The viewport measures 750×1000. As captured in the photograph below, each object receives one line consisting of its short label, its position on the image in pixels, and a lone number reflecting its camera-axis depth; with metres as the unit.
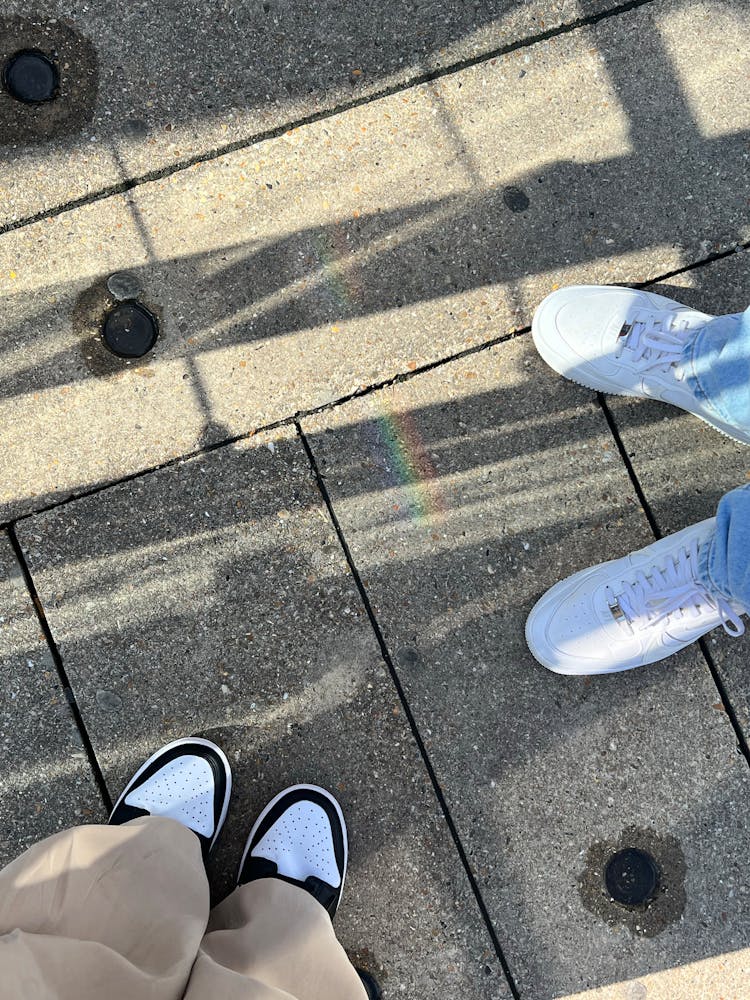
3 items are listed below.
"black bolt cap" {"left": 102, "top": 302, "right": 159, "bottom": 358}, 2.28
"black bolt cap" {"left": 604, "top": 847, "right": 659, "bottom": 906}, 2.23
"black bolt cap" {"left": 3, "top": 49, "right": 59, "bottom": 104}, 2.29
